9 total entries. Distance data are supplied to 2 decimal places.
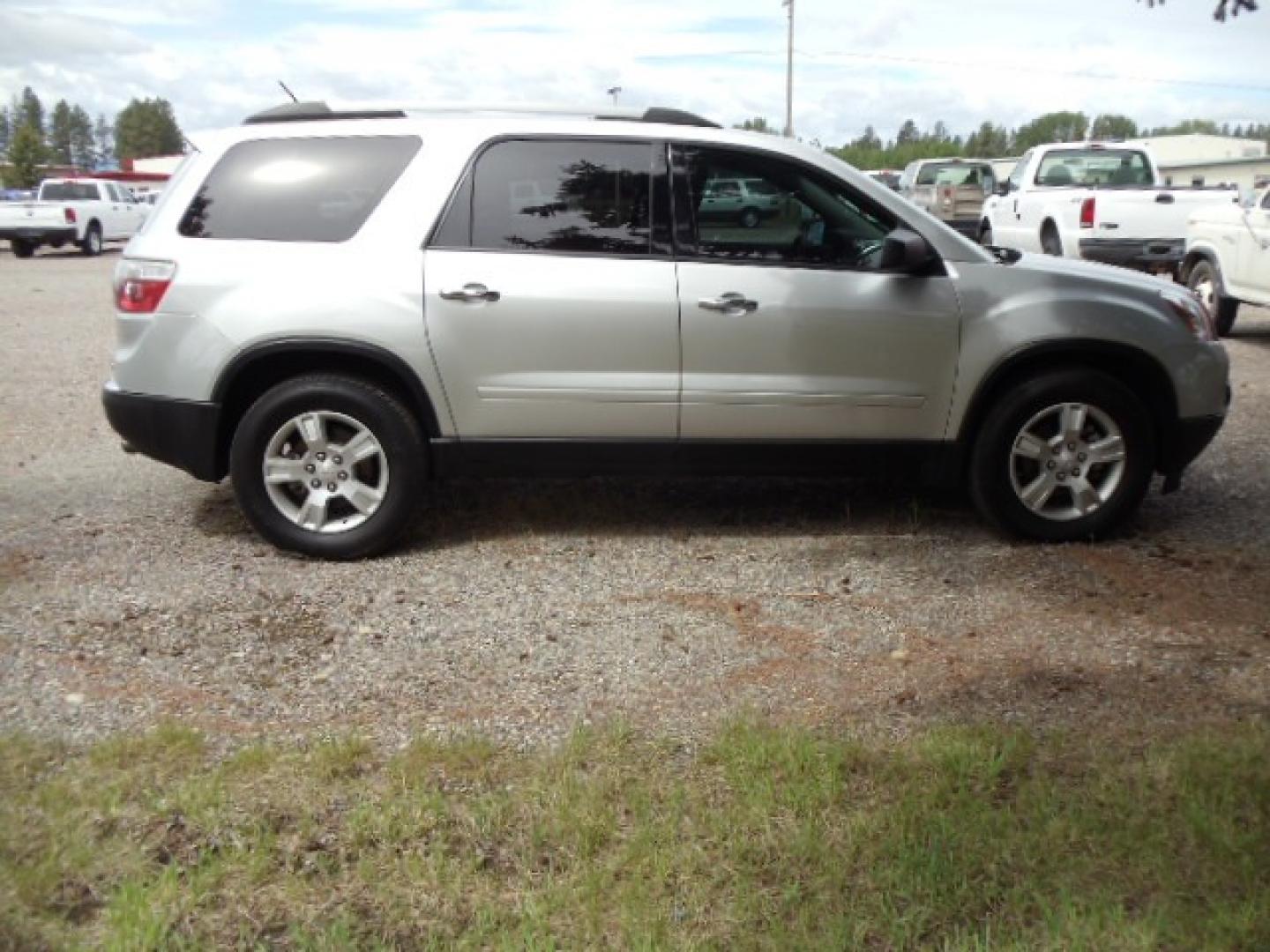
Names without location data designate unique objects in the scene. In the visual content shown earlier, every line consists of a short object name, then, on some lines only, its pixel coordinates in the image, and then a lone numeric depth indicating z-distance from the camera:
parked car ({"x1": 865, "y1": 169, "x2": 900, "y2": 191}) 36.26
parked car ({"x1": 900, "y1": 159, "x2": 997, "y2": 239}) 26.22
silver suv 5.27
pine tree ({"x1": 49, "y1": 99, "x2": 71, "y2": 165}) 180.25
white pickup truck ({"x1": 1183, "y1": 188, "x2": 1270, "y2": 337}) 11.46
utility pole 63.00
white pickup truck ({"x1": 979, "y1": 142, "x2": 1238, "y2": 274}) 14.55
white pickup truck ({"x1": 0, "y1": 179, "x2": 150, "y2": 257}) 26.62
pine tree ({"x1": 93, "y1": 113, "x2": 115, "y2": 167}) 150.57
